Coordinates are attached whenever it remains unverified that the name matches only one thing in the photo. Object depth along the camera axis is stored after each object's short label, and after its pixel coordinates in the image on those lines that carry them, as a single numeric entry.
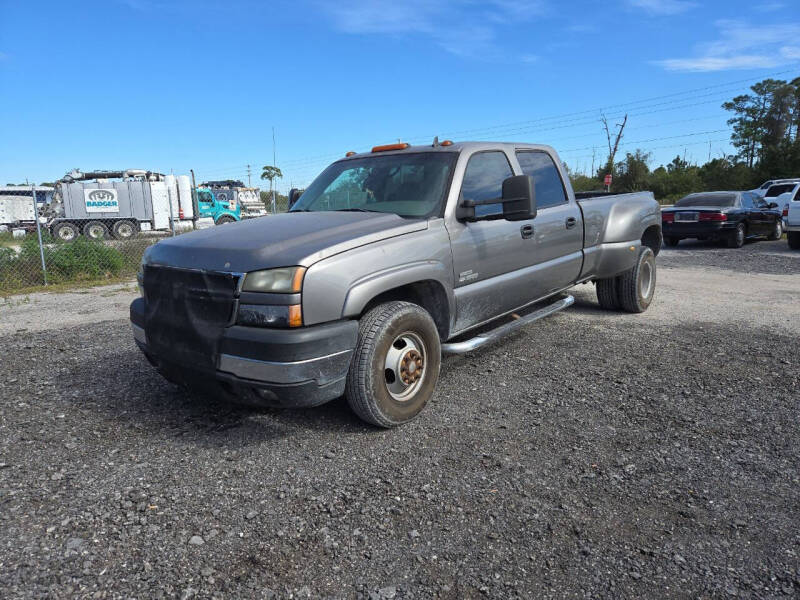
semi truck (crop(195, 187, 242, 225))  28.09
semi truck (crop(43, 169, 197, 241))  23.95
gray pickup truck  2.98
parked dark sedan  13.62
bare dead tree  54.67
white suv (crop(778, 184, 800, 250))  12.78
